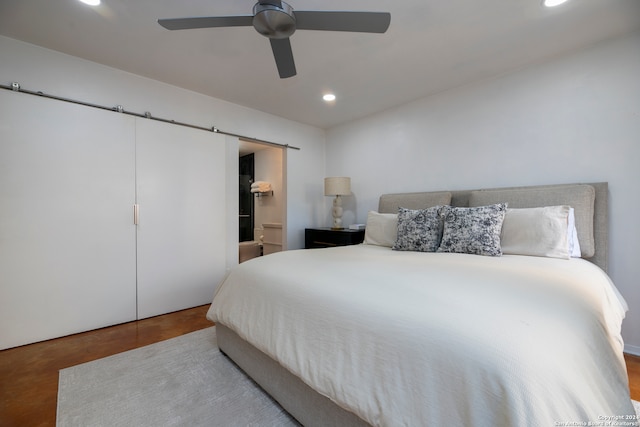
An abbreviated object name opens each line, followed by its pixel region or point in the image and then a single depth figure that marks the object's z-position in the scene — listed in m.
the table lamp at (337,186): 3.76
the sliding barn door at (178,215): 2.79
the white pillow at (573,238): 2.03
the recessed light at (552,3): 1.75
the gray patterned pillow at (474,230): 2.09
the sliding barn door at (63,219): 2.16
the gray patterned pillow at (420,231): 2.39
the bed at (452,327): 0.72
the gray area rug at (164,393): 1.39
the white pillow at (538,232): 1.95
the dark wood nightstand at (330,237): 3.54
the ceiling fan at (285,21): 1.41
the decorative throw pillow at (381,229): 2.81
